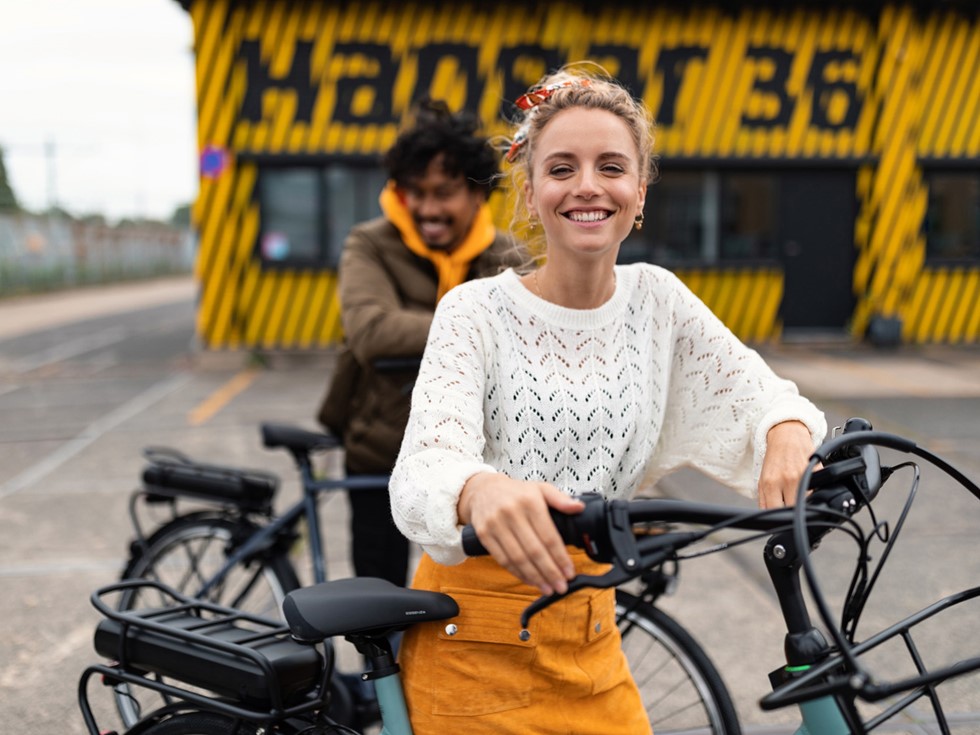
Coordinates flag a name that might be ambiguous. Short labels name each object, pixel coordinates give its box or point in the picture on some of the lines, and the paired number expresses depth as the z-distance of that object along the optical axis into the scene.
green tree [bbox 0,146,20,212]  26.42
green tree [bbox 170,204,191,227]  78.94
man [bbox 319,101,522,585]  2.83
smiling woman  1.66
